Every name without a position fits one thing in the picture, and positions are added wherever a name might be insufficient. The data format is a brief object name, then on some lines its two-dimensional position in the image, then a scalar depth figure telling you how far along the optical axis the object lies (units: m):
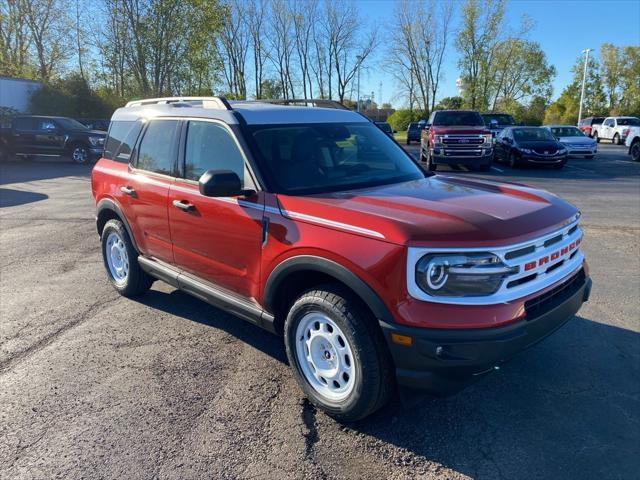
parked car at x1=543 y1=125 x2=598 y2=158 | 21.86
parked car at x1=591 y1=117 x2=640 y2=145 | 33.62
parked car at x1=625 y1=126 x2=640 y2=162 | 20.94
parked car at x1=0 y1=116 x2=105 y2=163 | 19.98
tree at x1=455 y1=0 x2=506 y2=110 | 50.75
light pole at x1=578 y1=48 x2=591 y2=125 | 48.44
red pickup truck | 16.27
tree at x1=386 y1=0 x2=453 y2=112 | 56.22
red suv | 2.61
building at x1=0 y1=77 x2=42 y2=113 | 26.97
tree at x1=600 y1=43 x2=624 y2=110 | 58.44
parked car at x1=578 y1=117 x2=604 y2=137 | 38.53
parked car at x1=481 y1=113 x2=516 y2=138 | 26.58
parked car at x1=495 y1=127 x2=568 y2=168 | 17.56
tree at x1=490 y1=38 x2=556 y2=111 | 52.72
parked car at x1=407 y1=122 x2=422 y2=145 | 37.78
